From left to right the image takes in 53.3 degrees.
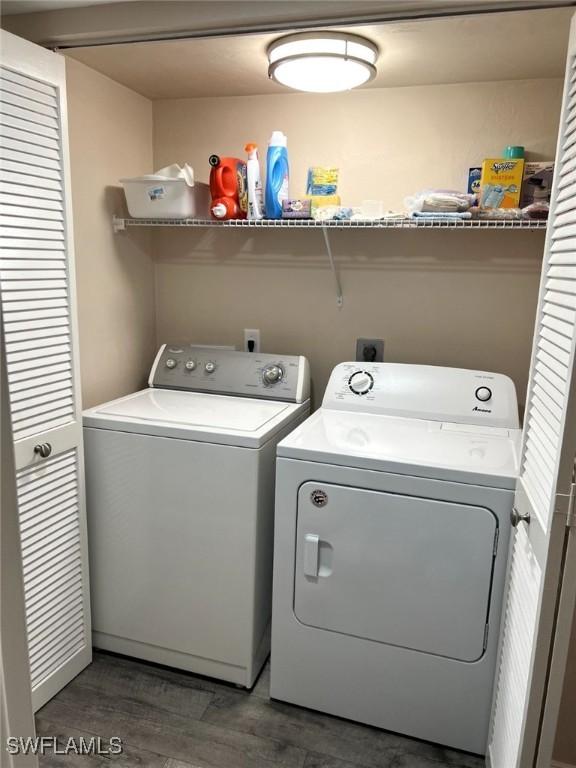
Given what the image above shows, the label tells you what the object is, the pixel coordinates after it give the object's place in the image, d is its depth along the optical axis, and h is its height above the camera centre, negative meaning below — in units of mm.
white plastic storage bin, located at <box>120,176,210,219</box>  2164 +256
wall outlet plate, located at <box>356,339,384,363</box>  2396 -321
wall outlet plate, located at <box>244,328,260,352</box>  2559 -308
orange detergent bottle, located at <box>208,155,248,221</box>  2201 +306
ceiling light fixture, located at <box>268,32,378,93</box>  1754 +656
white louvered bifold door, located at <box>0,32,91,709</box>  1610 -271
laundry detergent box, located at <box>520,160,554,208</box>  1932 +318
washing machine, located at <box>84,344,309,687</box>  1892 -890
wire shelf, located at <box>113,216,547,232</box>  1909 +171
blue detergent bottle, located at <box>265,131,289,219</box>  2150 +352
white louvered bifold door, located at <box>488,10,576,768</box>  1141 -446
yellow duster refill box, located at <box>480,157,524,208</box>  1954 +315
